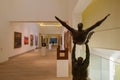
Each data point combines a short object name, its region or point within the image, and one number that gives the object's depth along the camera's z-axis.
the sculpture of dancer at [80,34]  1.52
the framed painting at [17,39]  8.46
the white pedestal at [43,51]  10.33
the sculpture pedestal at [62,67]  4.54
